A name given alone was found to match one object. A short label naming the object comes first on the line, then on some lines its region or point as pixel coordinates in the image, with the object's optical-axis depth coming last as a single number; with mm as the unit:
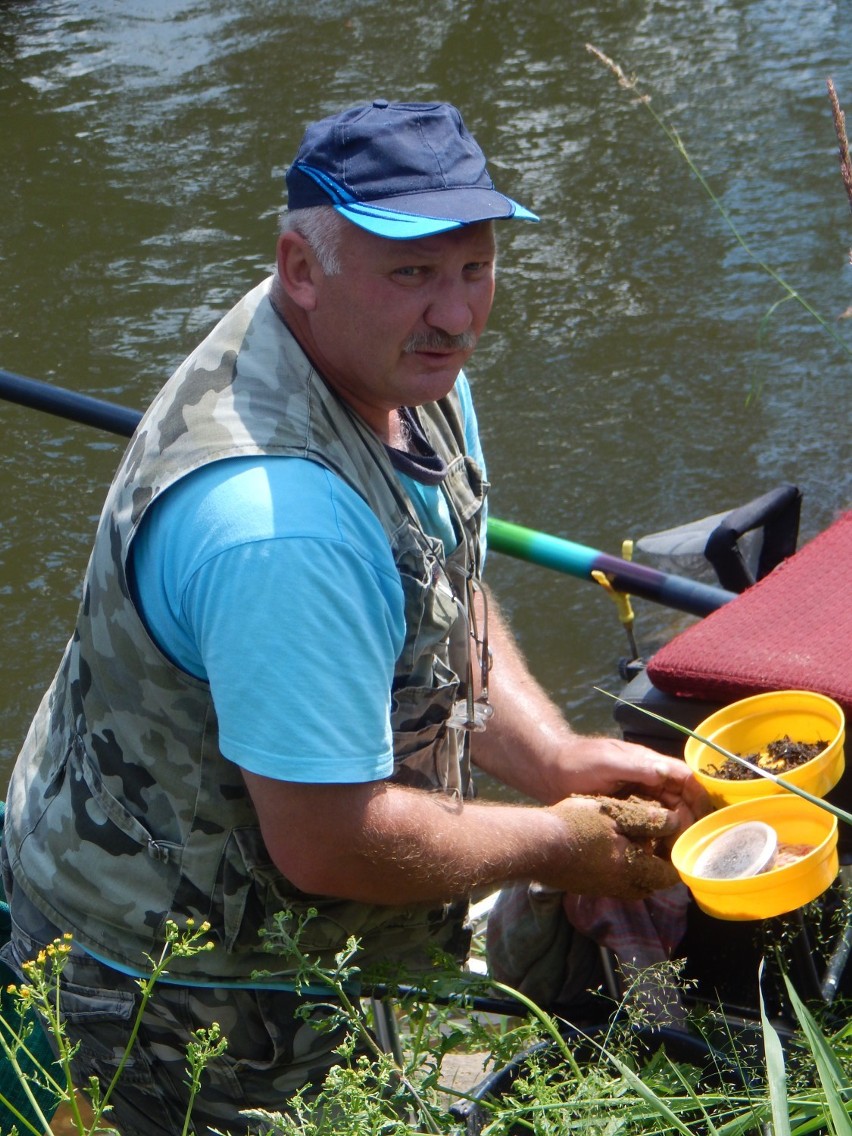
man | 3137
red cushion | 3433
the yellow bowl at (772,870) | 3172
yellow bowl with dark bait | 3335
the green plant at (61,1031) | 2967
